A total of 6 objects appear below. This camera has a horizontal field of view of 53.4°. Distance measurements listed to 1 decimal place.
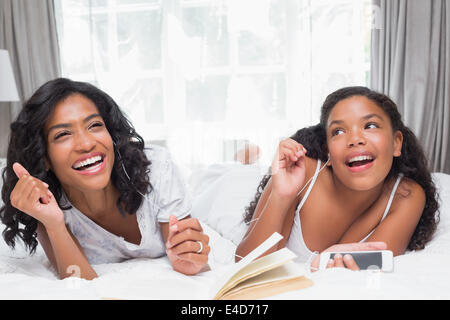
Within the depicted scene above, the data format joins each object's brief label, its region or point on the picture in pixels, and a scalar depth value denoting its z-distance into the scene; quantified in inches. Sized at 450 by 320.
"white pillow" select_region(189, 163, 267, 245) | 66.1
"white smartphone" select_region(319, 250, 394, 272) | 38.8
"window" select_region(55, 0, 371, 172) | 105.6
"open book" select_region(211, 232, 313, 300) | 30.4
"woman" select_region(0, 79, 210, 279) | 43.1
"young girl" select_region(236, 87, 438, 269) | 48.3
